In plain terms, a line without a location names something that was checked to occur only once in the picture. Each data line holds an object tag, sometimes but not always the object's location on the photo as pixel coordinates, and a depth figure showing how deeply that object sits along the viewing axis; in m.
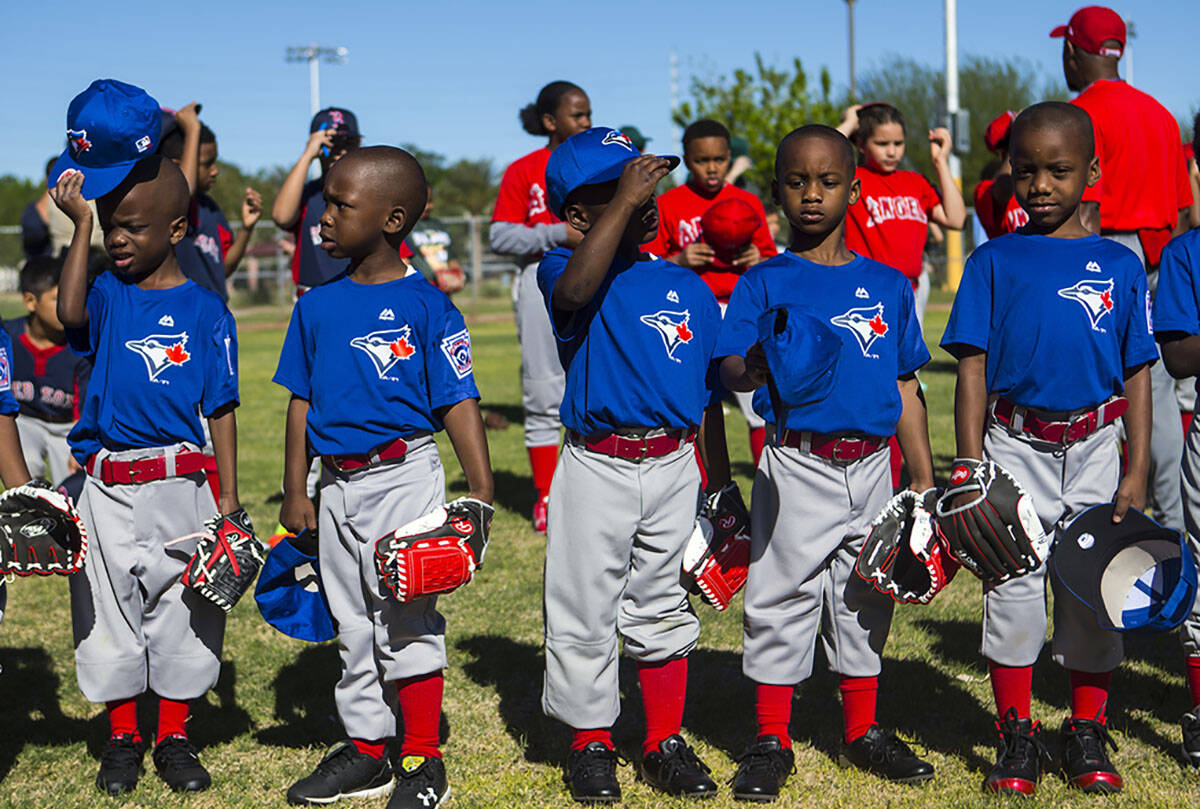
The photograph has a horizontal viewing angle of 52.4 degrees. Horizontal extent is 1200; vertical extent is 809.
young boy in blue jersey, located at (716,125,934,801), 3.58
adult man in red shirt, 5.21
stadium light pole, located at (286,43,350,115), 52.66
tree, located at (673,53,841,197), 34.03
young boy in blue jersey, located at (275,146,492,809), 3.55
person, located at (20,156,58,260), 7.34
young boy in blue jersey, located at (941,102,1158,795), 3.56
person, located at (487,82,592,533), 6.57
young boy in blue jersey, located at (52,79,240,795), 3.74
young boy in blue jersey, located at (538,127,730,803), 3.57
